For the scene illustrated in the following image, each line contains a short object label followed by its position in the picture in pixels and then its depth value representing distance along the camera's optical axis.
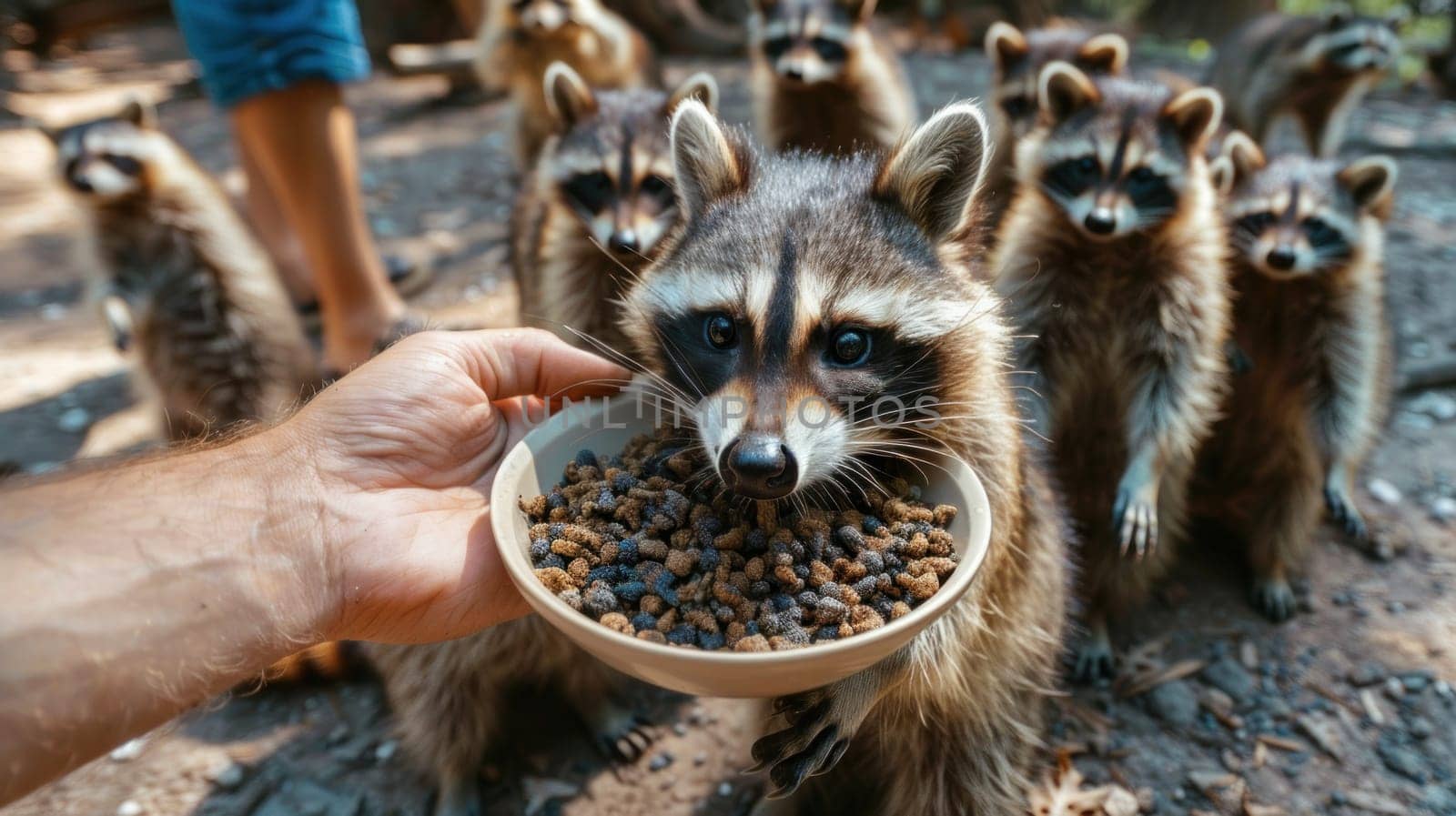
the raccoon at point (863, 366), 0.34
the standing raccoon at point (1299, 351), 0.60
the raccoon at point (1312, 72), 1.17
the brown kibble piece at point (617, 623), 0.32
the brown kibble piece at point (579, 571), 0.34
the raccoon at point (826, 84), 0.92
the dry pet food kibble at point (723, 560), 0.33
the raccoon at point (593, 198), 0.64
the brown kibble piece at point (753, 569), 0.34
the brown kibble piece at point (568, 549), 0.35
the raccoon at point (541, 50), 1.06
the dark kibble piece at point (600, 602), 0.33
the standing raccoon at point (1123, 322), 0.56
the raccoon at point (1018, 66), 0.83
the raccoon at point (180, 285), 0.73
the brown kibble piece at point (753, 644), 0.31
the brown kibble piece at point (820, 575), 0.34
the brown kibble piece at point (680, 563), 0.35
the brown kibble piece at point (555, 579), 0.34
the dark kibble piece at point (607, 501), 0.36
